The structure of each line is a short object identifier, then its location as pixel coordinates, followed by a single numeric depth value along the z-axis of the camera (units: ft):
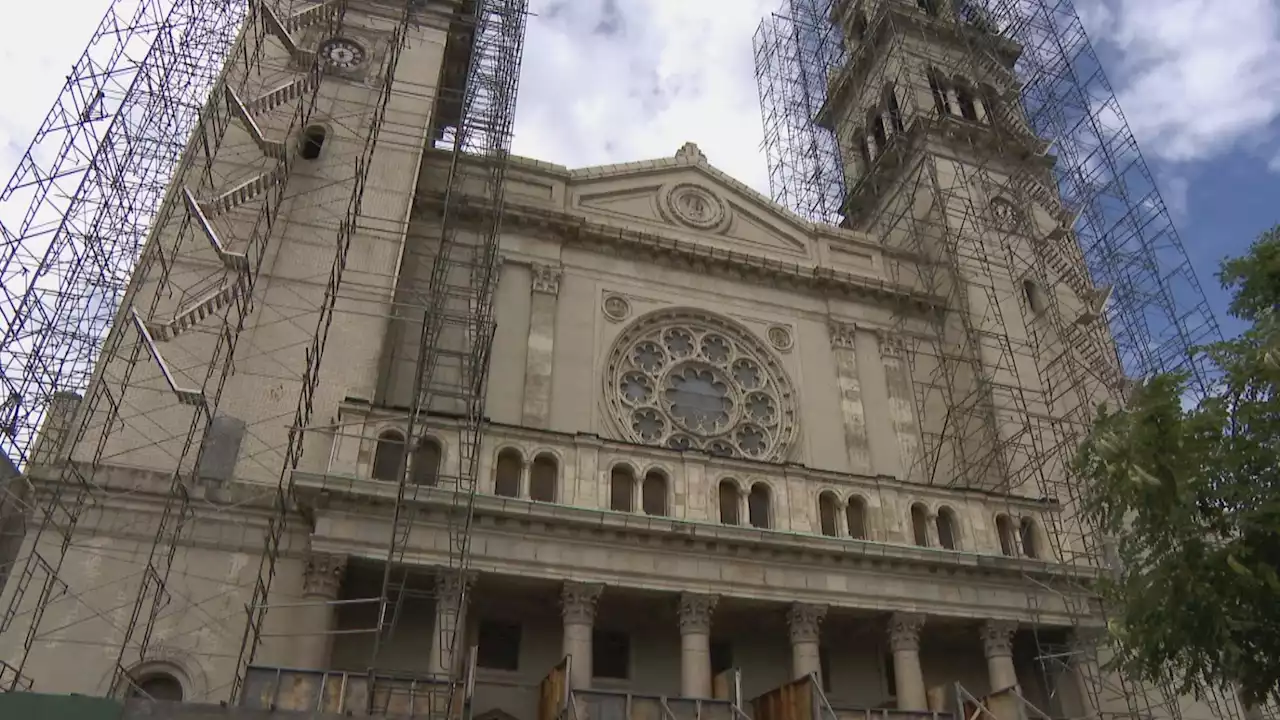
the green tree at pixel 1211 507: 38.17
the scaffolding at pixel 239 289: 56.39
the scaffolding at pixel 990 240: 79.46
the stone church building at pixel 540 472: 56.65
